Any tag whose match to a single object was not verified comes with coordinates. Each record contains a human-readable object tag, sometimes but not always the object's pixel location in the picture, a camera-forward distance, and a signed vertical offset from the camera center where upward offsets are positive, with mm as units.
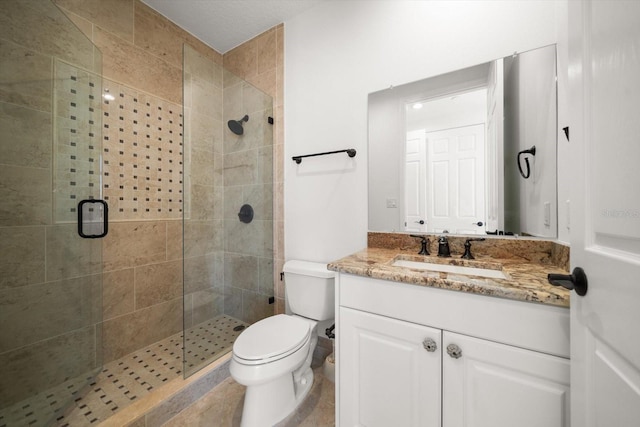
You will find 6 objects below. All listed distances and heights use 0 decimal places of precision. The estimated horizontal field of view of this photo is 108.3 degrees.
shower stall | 1136 -60
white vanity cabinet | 698 -514
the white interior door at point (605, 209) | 427 +8
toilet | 1083 -674
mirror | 1099 +339
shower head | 1742 +678
